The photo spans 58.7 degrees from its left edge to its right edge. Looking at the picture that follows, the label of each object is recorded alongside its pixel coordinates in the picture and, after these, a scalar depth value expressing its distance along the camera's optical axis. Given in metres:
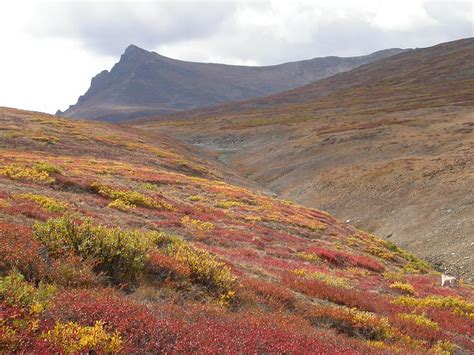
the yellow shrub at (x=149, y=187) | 28.78
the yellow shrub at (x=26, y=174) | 20.42
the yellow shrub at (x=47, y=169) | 23.08
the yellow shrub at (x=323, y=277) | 14.14
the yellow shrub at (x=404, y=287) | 16.71
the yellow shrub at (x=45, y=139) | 48.38
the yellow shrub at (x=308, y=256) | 19.62
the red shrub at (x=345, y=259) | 20.84
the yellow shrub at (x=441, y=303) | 13.97
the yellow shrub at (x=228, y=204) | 29.89
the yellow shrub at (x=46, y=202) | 14.00
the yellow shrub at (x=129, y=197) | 21.17
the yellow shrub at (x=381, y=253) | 26.41
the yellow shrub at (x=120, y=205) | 18.89
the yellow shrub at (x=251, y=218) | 26.28
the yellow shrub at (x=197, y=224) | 19.32
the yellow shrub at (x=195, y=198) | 30.20
